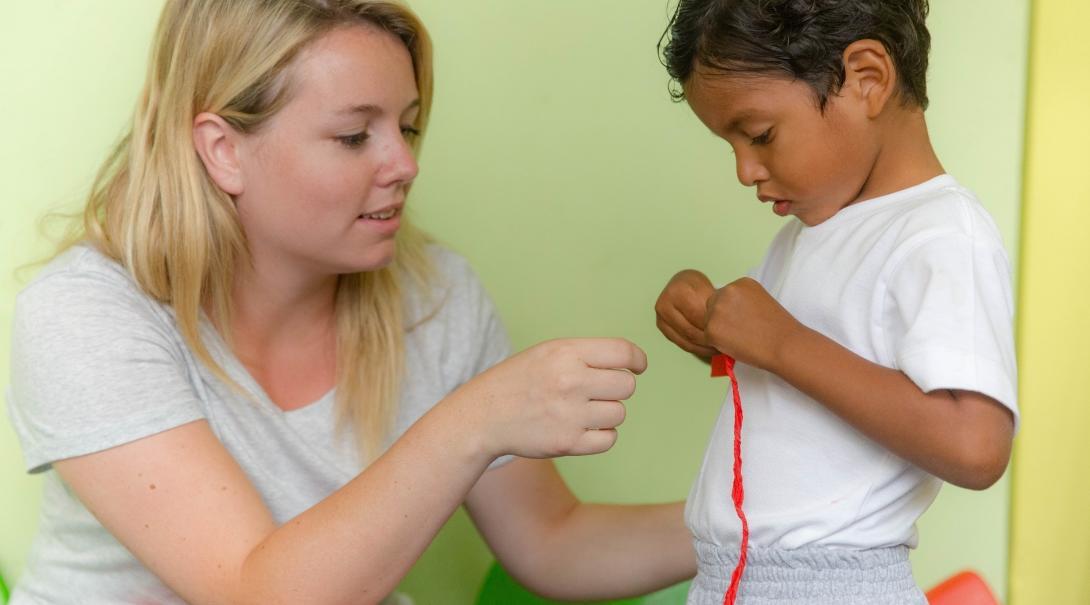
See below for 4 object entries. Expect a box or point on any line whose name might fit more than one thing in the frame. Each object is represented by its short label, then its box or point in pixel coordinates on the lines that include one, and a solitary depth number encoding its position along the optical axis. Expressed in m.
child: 0.94
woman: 1.08
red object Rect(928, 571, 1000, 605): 1.37
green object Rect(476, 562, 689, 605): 1.55
